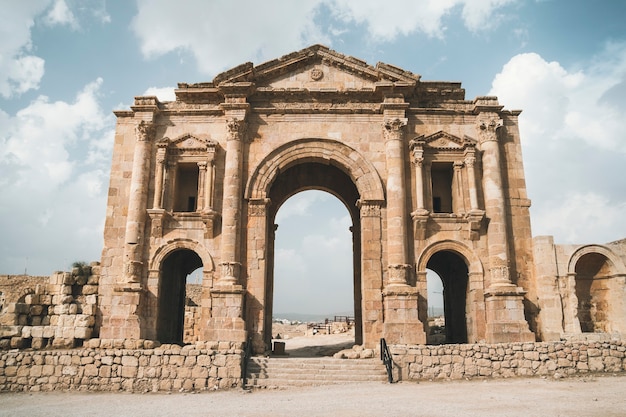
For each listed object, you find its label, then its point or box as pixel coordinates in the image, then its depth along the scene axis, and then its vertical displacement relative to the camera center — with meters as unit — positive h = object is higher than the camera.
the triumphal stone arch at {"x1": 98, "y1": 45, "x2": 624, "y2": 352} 15.53 +4.33
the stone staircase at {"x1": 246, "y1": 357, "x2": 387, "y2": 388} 13.16 -1.19
